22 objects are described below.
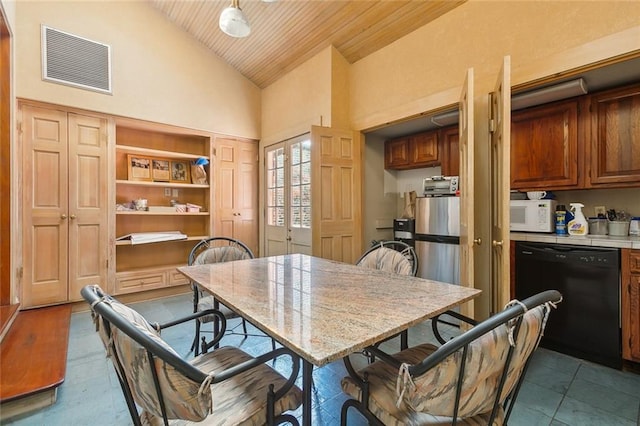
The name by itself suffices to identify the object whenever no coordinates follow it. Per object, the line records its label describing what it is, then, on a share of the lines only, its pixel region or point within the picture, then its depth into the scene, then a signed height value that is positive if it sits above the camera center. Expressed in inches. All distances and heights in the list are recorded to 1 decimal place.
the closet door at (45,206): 119.7 +3.4
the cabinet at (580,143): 93.3 +24.1
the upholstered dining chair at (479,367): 30.9 -17.0
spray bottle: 98.3 -4.0
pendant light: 95.0 +64.1
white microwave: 100.1 -1.3
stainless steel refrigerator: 126.3 -11.9
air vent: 122.5 +68.0
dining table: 35.3 -15.2
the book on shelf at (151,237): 146.4 -12.5
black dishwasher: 83.7 -25.5
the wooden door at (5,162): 110.3 +20.1
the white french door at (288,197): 148.2 +8.9
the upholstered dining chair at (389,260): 76.0 -13.6
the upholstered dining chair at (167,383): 31.1 -19.6
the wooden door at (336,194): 135.1 +9.1
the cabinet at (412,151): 149.6 +33.3
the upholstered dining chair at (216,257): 91.6 -15.3
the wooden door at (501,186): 74.6 +7.2
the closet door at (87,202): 129.3 +5.4
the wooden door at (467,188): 84.9 +7.5
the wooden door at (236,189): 170.9 +14.8
